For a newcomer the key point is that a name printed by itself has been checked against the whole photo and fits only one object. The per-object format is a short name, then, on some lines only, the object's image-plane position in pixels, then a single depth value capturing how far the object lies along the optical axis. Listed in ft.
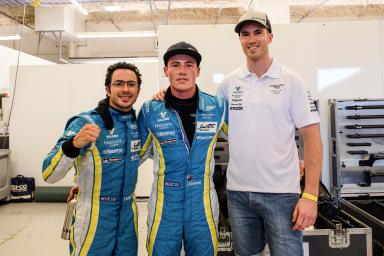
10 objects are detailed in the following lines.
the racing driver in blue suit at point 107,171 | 4.72
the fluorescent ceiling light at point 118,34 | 17.64
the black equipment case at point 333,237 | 5.99
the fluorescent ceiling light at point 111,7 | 18.29
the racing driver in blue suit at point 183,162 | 4.64
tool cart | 7.98
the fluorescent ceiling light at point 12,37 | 18.74
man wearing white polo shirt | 4.47
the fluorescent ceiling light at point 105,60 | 21.67
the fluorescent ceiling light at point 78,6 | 15.38
